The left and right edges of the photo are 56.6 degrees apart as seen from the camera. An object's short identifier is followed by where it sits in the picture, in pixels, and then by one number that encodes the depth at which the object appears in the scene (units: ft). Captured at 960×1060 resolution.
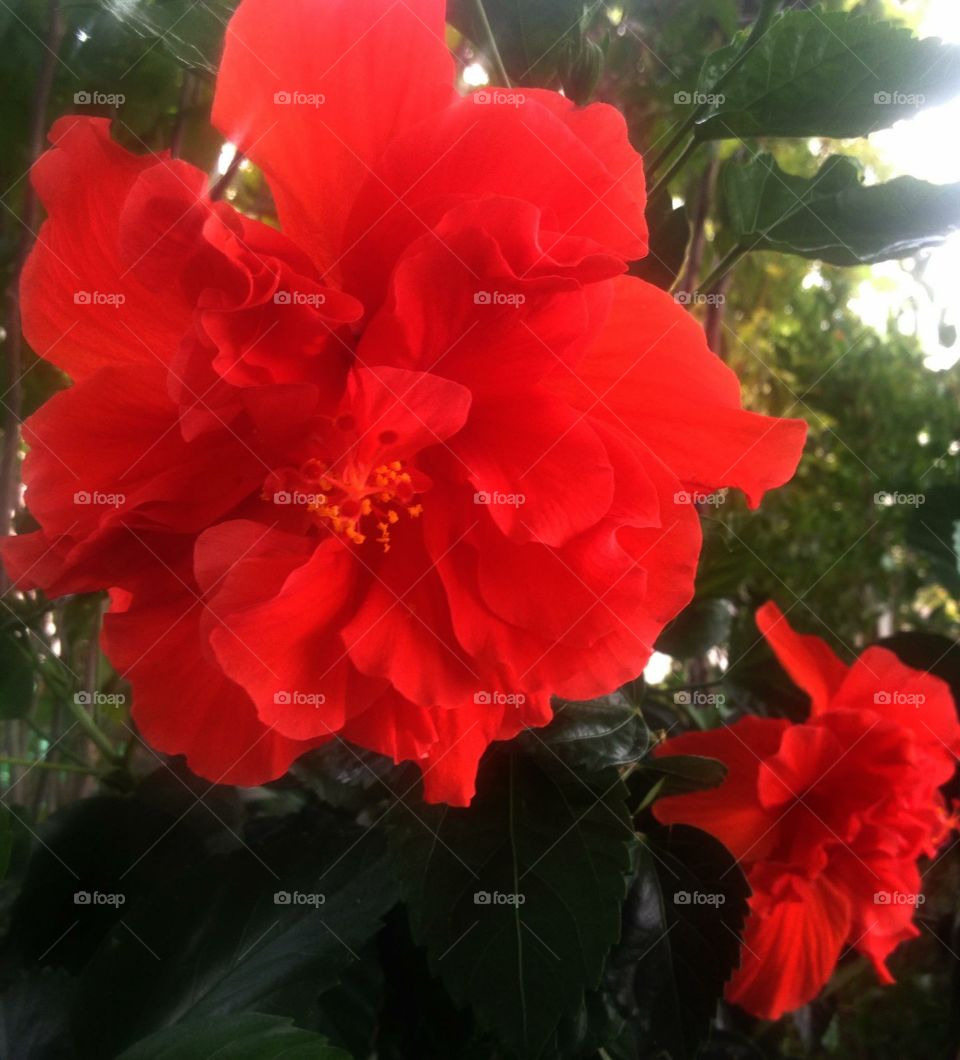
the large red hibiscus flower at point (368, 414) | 1.22
